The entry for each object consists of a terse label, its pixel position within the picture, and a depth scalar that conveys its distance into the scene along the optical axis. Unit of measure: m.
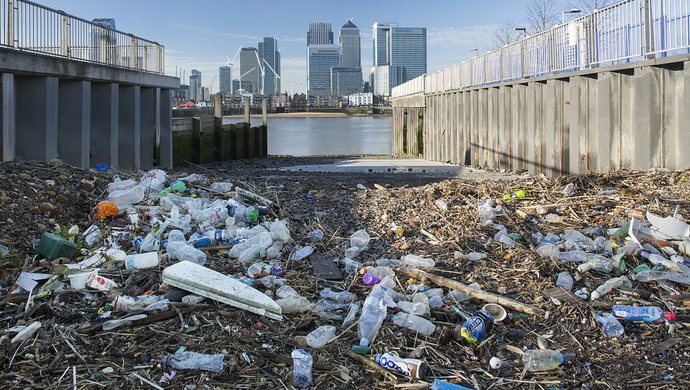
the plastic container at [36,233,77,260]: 5.17
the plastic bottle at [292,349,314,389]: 3.32
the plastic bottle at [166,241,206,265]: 5.30
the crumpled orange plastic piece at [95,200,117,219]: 6.40
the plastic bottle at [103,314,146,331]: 3.83
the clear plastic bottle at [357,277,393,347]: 3.88
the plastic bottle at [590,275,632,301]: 4.48
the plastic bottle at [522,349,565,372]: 3.48
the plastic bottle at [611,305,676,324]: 4.01
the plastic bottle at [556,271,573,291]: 4.71
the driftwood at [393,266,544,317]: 4.27
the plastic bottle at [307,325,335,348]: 3.76
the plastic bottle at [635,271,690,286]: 4.58
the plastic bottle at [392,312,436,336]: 3.96
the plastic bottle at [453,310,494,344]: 3.83
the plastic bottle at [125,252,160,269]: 5.03
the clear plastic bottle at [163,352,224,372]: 3.40
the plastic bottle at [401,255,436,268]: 5.34
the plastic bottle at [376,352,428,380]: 3.37
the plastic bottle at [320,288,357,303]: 4.60
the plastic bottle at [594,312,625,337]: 3.88
